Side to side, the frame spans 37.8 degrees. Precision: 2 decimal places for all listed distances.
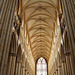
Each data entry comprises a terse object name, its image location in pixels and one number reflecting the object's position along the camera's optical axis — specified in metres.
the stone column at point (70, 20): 8.39
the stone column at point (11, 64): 12.02
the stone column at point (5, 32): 7.88
